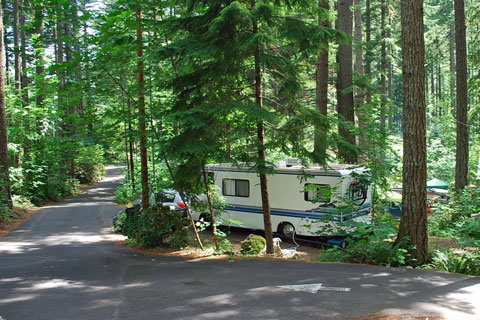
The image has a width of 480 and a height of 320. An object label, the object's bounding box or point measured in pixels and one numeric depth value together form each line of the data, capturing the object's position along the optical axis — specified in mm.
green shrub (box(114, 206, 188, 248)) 10250
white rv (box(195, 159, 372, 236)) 12203
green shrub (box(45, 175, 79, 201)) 23453
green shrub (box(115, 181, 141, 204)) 21359
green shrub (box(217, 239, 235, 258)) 9648
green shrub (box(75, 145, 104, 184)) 31062
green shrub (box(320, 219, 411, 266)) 7527
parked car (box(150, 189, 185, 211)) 14086
